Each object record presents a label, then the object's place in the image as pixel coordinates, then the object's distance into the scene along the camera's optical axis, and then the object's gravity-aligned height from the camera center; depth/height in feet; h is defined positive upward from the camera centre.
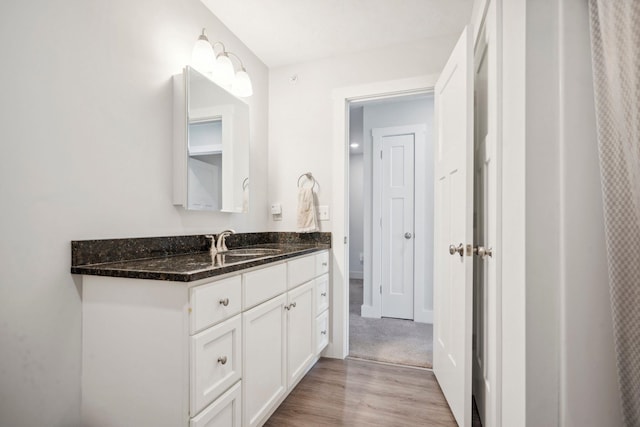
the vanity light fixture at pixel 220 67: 5.67 +3.05
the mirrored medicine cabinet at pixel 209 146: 5.36 +1.45
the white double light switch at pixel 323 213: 7.97 +0.14
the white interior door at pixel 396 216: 11.02 +0.10
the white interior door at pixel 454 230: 4.72 -0.20
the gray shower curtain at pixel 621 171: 2.14 +0.37
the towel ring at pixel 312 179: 8.09 +1.06
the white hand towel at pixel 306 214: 7.78 +0.11
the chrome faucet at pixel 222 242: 6.00 -0.48
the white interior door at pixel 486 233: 3.97 -0.23
